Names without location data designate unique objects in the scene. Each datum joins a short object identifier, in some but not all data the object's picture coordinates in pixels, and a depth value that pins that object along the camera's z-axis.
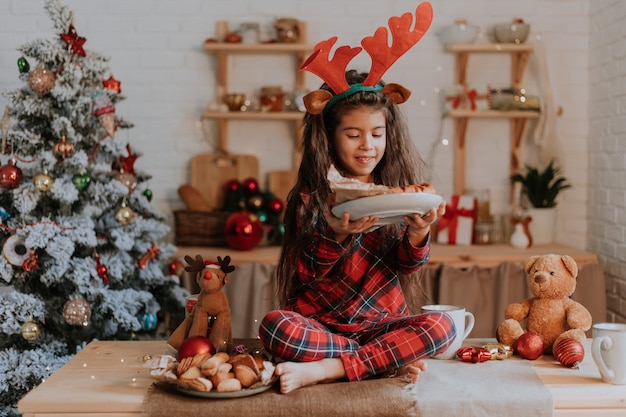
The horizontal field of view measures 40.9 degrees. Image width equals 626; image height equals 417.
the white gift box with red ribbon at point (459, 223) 3.63
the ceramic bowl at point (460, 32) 3.66
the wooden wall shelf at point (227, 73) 3.60
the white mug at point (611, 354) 1.78
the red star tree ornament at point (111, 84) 2.86
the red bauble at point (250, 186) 3.63
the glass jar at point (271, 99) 3.66
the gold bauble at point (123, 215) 2.81
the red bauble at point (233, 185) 3.64
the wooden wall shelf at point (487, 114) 3.62
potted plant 3.63
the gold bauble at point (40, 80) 2.71
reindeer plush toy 1.94
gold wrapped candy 2.01
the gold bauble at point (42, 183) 2.66
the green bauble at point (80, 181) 2.73
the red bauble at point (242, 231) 3.31
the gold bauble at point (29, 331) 2.62
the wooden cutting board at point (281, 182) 3.77
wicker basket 3.45
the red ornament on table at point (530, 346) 2.01
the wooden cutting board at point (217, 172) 3.73
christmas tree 2.65
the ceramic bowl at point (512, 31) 3.63
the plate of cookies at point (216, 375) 1.69
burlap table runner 1.67
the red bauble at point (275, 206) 3.56
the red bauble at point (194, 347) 1.84
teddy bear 2.05
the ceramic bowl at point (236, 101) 3.64
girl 1.84
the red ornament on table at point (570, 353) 1.93
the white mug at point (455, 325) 1.99
